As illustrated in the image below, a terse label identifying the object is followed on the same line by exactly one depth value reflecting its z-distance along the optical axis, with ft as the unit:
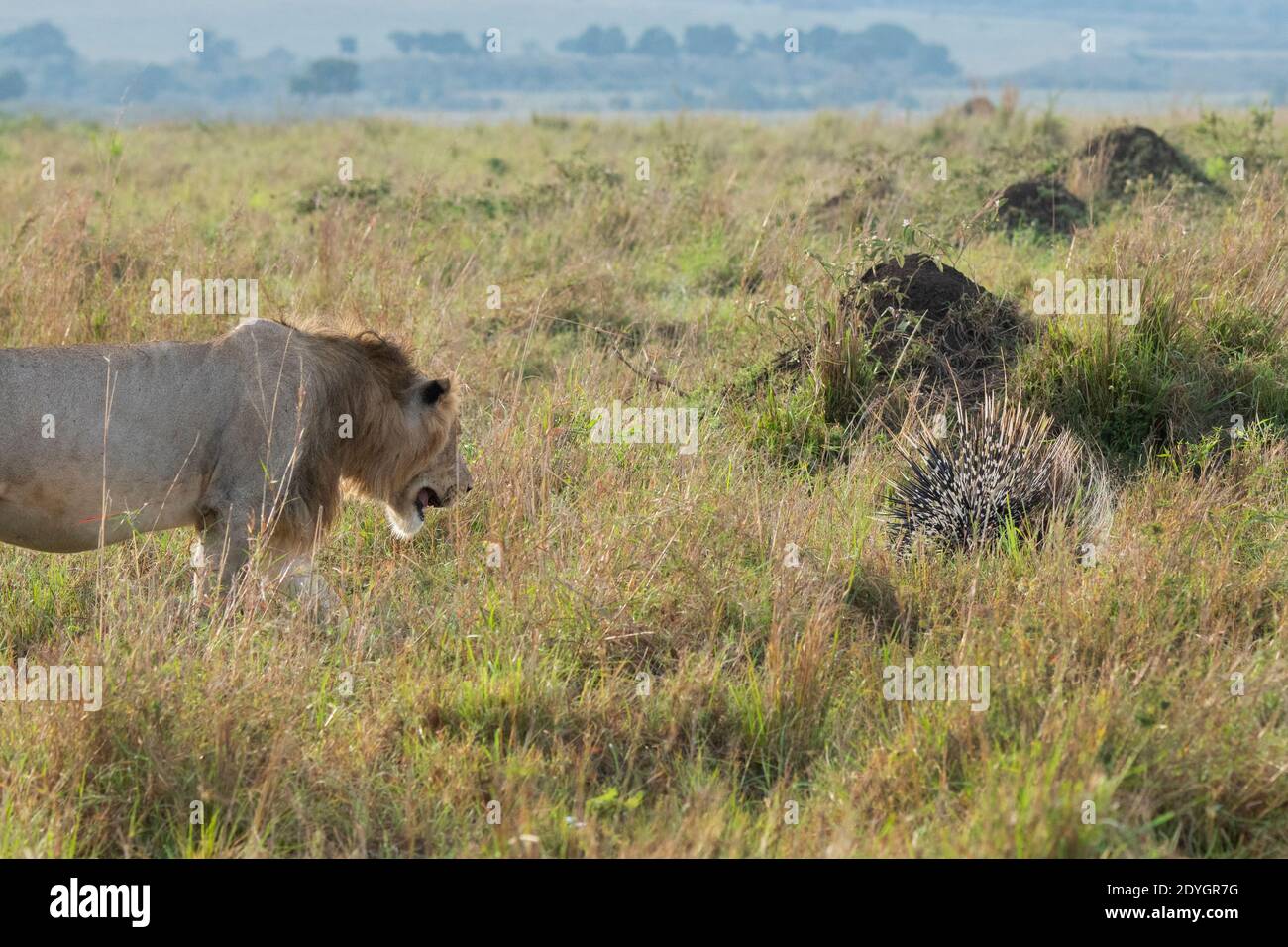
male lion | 37.88
